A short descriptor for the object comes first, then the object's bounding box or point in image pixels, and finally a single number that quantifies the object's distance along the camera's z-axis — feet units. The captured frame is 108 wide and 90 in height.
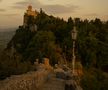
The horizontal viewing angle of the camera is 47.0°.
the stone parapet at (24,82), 15.02
